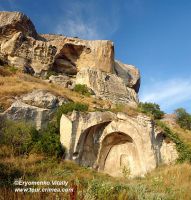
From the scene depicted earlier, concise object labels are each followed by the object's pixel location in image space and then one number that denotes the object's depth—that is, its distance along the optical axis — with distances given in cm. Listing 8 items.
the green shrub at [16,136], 903
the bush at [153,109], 2141
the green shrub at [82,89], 1848
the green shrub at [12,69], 1760
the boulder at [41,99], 1187
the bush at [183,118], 2050
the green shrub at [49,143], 945
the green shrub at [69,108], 1126
